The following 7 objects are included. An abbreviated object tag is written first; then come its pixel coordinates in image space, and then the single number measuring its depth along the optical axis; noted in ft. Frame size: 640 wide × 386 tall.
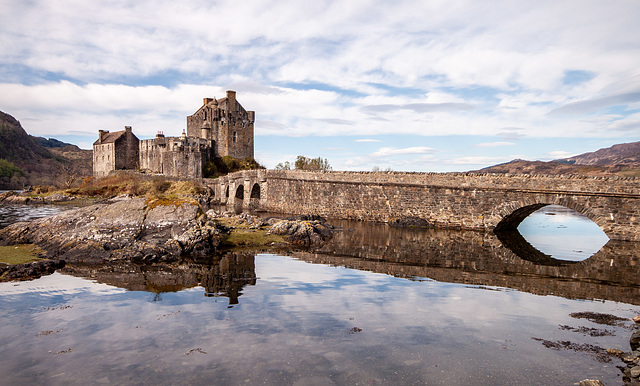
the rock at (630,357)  23.58
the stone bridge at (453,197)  69.87
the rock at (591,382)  20.29
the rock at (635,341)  25.83
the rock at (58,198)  179.75
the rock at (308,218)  85.26
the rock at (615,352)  24.89
